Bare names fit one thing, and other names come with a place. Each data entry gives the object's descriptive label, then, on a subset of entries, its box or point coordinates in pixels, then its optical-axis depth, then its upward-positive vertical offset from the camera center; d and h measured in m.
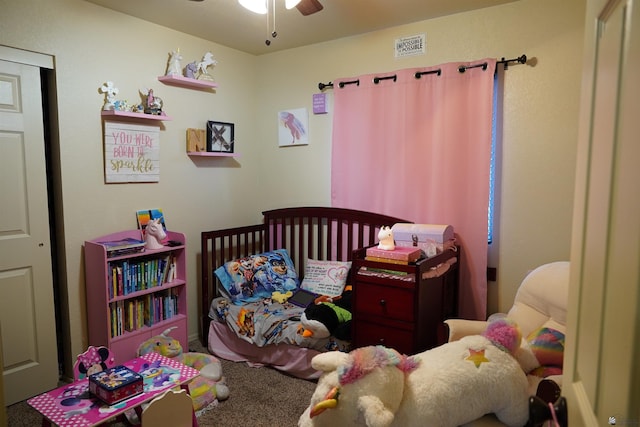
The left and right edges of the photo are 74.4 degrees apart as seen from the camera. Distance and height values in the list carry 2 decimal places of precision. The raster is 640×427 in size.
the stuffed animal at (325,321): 2.67 -0.92
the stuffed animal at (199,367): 2.47 -1.22
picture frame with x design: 3.47 +0.34
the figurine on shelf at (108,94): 2.80 +0.55
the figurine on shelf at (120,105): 2.83 +0.48
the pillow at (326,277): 3.21 -0.77
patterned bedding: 2.72 -1.00
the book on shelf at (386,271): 2.39 -0.54
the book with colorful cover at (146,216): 3.06 -0.29
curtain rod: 2.63 +0.74
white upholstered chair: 2.00 -0.62
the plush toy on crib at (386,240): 2.58 -0.38
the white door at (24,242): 2.44 -0.39
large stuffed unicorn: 1.40 -0.73
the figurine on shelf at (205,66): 3.35 +0.89
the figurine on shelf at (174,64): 3.15 +0.84
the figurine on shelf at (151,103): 2.99 +0.53
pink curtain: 2.76 +0.19
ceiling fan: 1.98 +0.83
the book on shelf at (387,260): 2.41 -0.48
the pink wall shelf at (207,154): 3.35 +0.19
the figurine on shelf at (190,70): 3.27 +0.83
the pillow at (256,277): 3.22 -0.78
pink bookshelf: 2.68 -0.79
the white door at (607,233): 0.55 -0.08
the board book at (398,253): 2.42 -0.44
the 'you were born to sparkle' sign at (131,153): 2.86 +0.17
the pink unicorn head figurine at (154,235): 2.90 -0.40
